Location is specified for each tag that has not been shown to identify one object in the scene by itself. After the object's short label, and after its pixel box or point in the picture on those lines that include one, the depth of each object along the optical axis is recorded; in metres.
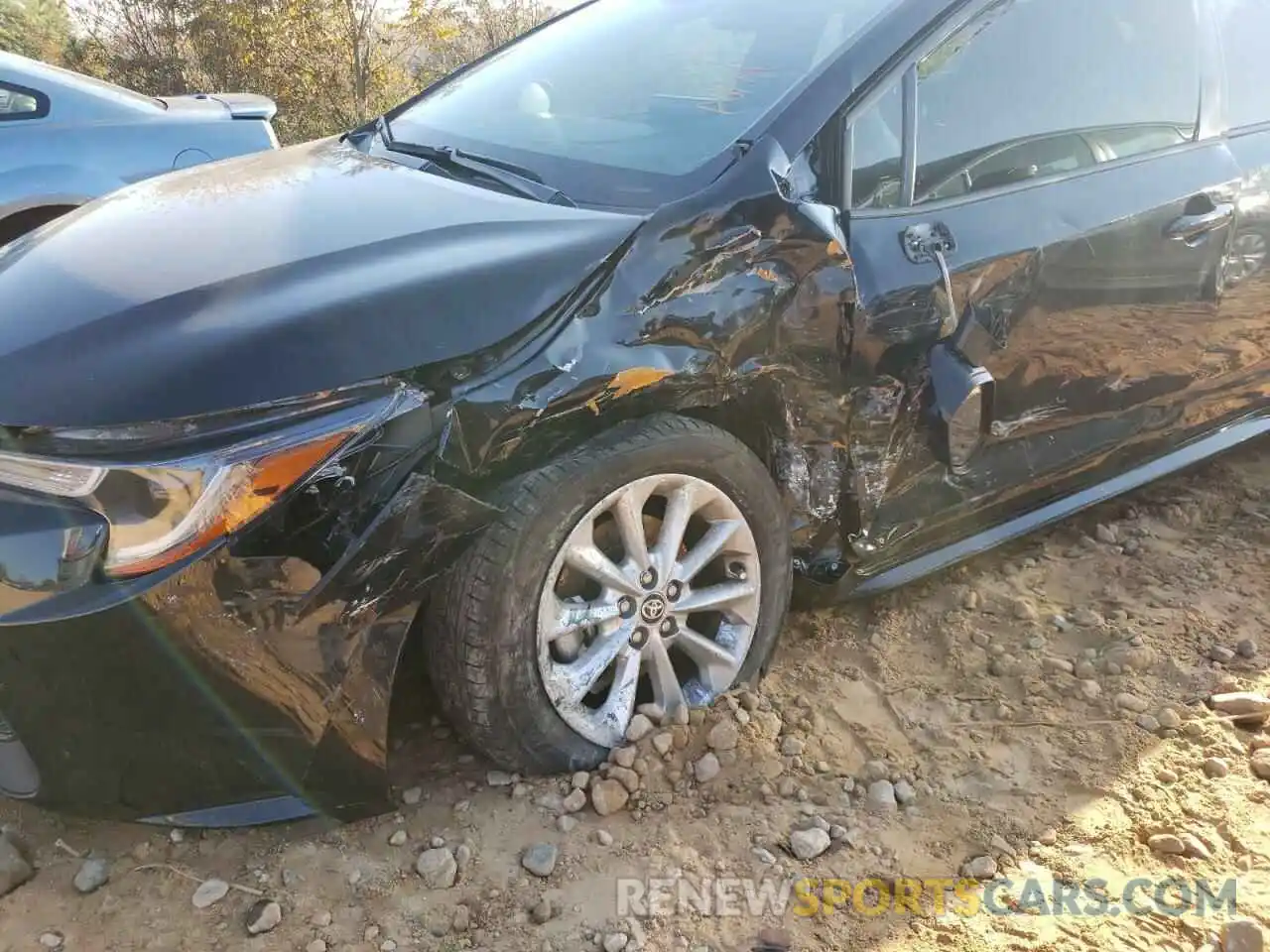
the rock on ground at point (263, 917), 1.78
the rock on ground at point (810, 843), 1.98
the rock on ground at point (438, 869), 1.89
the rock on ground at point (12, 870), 1.88
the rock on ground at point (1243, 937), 1.83
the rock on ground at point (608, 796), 2.04
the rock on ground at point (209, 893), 1.84
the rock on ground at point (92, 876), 1.88
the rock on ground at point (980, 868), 1.97
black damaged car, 1.62
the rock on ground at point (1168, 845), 2.04
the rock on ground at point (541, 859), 1.92
